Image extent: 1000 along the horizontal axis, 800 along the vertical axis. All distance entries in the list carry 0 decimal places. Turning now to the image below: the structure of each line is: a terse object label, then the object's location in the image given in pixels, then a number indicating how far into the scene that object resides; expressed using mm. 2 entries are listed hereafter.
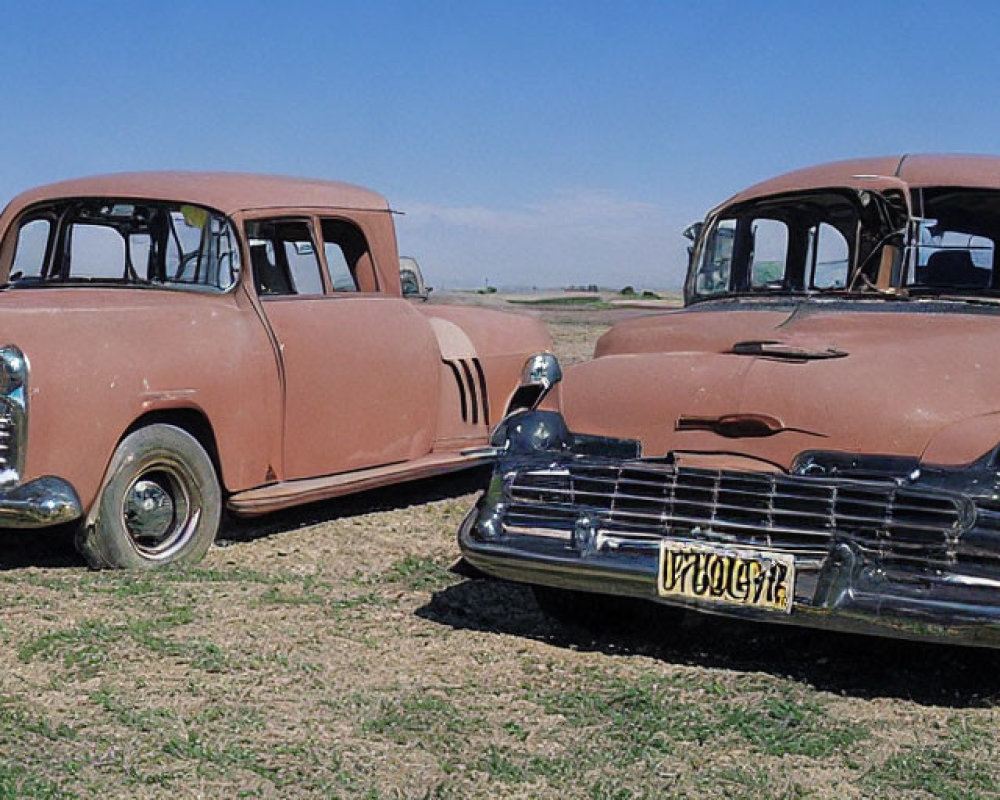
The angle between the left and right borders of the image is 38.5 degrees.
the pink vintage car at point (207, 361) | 6016
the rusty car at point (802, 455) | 4469
